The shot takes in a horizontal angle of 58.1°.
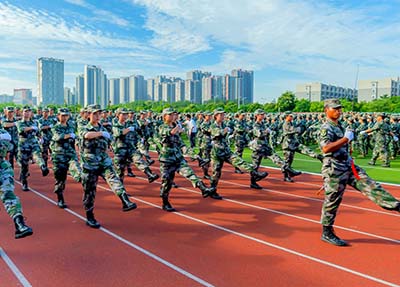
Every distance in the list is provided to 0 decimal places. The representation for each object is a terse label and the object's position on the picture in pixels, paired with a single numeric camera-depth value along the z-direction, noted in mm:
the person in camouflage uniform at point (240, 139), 11835
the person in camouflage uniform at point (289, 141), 9984
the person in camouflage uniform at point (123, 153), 8567
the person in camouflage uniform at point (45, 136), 11570
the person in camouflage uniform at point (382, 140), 13234
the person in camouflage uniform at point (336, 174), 5031
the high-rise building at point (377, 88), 74000
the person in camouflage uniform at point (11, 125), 8570
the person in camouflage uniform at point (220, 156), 7969
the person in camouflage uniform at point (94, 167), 5887
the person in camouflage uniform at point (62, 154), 7074
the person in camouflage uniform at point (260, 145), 9445
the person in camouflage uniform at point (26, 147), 8500
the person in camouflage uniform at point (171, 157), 6816
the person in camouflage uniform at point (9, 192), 4678
